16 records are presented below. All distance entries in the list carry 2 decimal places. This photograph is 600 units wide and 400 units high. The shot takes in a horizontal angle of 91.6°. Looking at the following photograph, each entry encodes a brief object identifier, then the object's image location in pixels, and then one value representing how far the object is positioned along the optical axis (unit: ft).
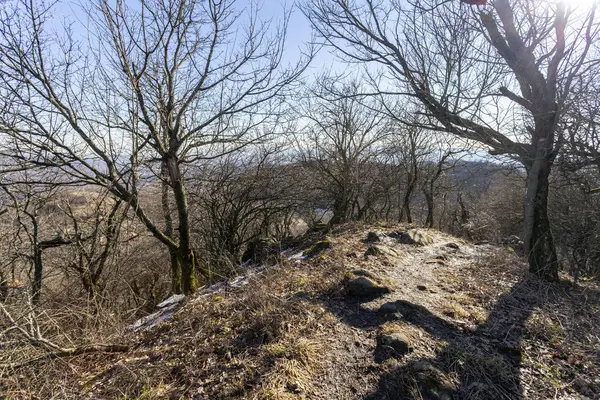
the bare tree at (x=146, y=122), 13.83
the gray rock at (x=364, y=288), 11.97
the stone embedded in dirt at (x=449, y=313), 10.88
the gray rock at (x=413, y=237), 21.47
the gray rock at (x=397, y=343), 8.57
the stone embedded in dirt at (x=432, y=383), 7.21
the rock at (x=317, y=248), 19.41
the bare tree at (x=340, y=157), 33.34
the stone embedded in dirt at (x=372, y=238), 21.40
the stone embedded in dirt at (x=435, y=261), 17.54
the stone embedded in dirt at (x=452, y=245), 21.25
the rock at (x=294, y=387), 7.48
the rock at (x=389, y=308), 10.57
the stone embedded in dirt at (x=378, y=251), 17.51
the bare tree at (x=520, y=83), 12.46
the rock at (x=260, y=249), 22.33
